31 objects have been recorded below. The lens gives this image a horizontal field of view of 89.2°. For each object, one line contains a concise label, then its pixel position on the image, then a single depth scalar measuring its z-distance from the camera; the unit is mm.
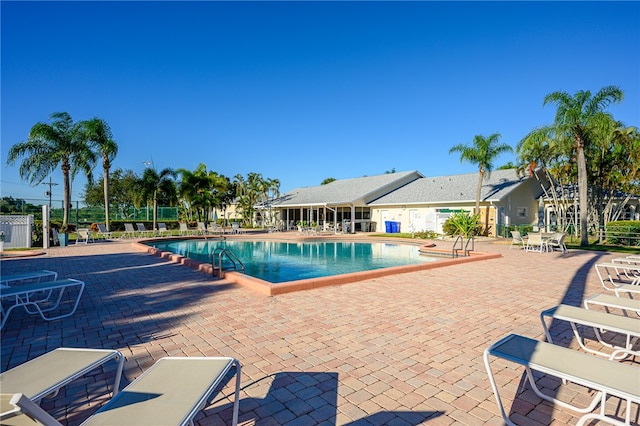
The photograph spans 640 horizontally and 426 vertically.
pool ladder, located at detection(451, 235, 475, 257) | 13238
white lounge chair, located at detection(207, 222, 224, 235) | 26444
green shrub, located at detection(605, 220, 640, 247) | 17250
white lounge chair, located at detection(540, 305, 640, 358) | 3344
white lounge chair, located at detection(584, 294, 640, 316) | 4141
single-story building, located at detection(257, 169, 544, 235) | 23828
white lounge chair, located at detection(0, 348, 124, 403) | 2139
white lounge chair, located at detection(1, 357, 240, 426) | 1552
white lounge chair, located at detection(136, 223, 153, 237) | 24878
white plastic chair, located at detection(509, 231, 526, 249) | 15898
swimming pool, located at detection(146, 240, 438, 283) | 11602
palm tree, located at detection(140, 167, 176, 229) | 29438
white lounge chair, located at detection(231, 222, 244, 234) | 28484
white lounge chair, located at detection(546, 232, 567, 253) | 14305
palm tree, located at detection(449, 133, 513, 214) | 22594
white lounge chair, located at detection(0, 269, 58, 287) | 5661
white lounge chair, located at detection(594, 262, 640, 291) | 6984
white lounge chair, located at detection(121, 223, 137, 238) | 23188
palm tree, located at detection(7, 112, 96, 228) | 21125
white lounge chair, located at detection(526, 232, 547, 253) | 14477
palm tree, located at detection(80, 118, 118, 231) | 23047
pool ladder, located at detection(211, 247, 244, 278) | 8375
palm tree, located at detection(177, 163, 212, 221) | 32188
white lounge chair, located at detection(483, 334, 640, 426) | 2186
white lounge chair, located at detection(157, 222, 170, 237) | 25336
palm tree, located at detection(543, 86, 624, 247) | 17016
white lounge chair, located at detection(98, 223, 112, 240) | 22225
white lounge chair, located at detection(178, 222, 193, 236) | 24484
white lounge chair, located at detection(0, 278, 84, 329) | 5121
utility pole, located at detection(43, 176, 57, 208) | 36762
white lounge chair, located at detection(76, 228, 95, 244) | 19000
